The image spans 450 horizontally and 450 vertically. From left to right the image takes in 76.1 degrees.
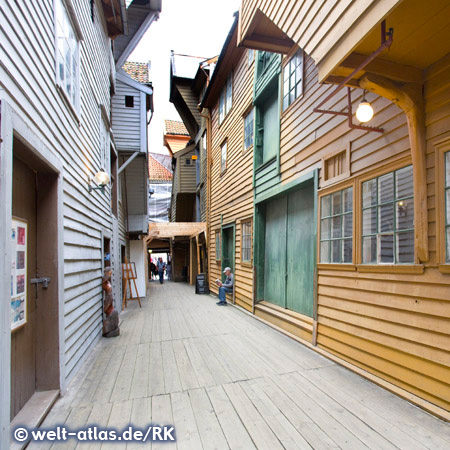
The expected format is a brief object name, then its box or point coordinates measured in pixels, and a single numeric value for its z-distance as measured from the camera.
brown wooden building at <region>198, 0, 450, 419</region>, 2.54
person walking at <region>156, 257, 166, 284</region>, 16.89
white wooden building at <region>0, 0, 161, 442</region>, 2.00
